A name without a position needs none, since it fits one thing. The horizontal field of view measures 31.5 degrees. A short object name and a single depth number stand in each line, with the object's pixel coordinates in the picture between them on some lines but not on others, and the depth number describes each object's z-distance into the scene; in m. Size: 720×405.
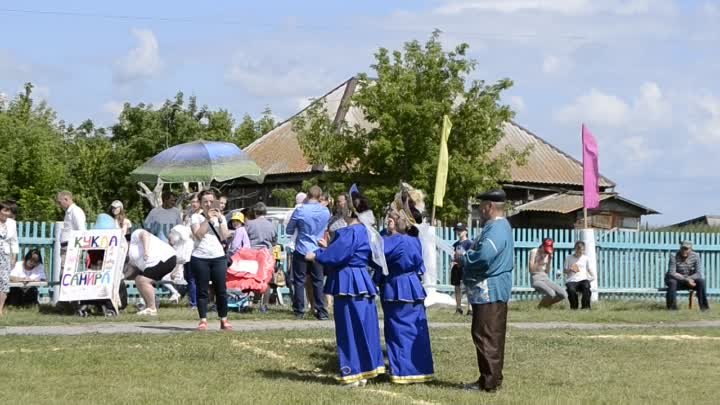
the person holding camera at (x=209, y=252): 14.31
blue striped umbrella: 21.23
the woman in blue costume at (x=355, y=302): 11.19
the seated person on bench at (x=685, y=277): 22.62
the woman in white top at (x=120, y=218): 18.64
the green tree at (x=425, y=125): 39.50
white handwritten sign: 17.84
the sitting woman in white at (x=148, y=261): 17.80
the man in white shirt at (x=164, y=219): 20.66
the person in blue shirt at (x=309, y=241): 16.83
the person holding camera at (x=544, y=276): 21.48
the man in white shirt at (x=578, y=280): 21.91
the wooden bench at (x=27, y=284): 19.02
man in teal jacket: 10.96
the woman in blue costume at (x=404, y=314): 11.27
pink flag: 24.72
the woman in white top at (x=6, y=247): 17.59
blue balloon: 18.53
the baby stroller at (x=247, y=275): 18.64
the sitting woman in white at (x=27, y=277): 19.20
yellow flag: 22.81
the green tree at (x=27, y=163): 49.00
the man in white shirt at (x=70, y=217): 18.45
